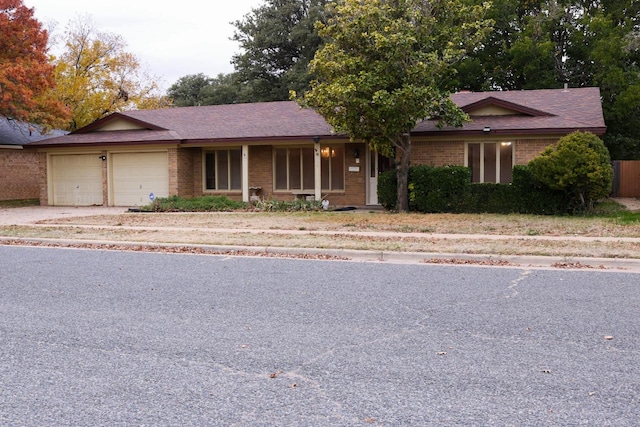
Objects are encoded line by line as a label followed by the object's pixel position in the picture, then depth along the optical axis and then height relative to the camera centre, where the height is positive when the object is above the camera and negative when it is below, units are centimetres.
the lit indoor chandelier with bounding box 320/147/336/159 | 2248 +148
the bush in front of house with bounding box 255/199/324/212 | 2008 -48
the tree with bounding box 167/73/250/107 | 4478 +862
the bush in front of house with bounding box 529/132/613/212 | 1565 +59
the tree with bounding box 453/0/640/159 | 2792 +670
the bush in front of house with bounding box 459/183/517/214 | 1736 -26
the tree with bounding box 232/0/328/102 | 4050 +992
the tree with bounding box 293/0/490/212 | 1680 +359
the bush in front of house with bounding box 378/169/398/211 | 1883 +6
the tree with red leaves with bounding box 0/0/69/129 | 2247 +499
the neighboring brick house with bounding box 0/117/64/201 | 2772 +148
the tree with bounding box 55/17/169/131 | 3288 +679
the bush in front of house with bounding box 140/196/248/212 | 2039 -42
